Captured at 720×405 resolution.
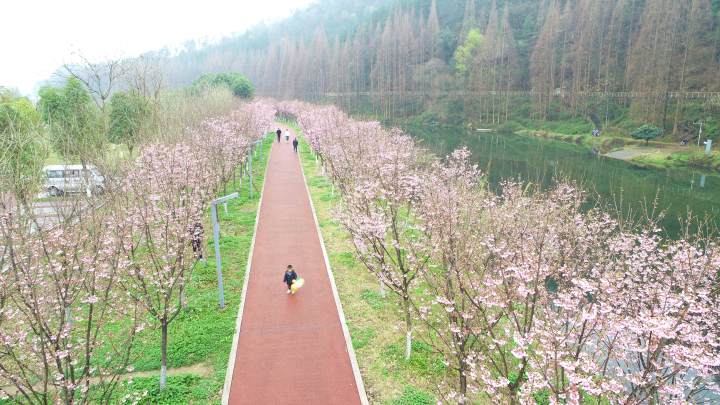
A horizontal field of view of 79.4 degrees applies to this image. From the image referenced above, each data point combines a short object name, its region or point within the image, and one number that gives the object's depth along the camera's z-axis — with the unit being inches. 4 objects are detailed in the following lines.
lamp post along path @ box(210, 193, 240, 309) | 524.8
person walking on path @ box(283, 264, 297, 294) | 556.4
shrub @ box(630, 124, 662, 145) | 1802.4
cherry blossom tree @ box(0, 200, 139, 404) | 282.4
